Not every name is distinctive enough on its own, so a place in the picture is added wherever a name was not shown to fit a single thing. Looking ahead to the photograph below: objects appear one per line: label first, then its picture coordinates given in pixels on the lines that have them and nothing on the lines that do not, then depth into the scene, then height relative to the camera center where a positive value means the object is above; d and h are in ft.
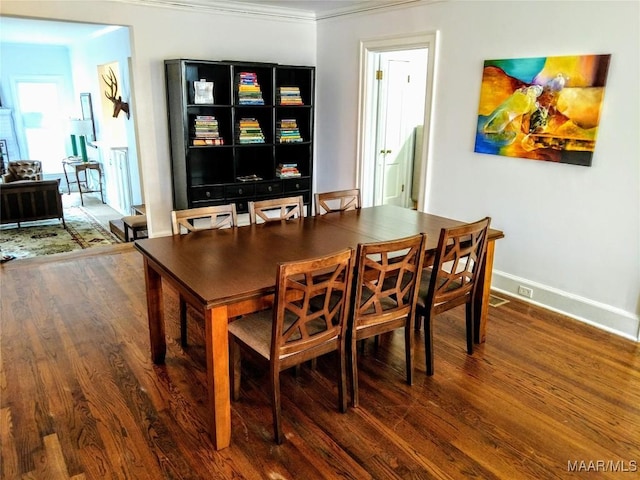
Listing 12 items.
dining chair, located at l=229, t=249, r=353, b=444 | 6.46 -3.17
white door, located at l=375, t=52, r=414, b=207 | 16.38 -0.49
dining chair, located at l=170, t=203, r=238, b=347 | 9.02 -2.00
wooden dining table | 6.59 -2.28
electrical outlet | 12.12 -4.30
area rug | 19.57 -5.37
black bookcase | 14.85 -0.50
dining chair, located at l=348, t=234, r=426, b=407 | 7.29 -2.83
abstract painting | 10.18 +0.34
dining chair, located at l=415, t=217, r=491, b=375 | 8.23 -2.85
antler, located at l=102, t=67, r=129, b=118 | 22.51 +1.02
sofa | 21.30 -3.90
